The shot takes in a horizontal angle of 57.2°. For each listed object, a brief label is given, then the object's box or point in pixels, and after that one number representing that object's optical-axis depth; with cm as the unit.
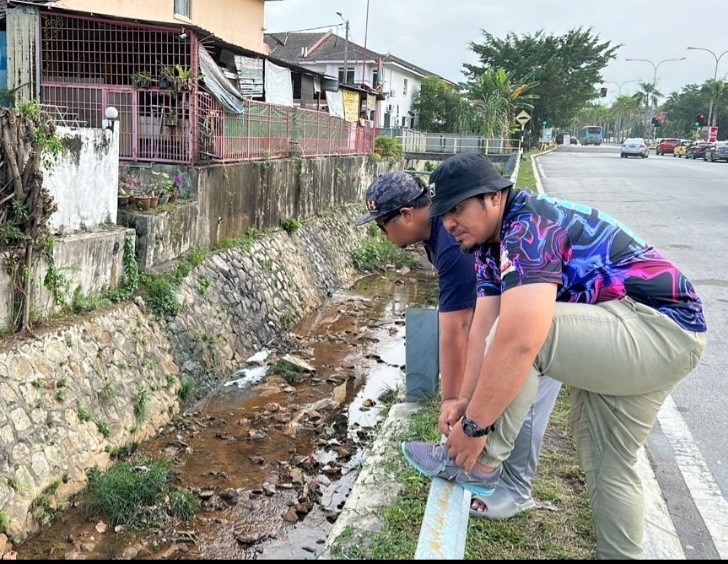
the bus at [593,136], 7031
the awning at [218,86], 1008
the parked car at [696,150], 3924
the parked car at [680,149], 4443
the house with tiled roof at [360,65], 3991
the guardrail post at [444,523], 217
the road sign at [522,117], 3133
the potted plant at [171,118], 970
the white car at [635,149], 4097
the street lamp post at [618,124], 10447
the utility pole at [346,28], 3436
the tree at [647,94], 8644
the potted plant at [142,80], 971
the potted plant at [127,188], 789
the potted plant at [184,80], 962
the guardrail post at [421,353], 514
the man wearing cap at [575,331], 230
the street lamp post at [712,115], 5281
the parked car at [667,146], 4844
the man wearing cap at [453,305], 318
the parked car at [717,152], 3469
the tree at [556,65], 4778
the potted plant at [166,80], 965
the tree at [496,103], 3547
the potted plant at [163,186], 855
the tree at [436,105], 4291
